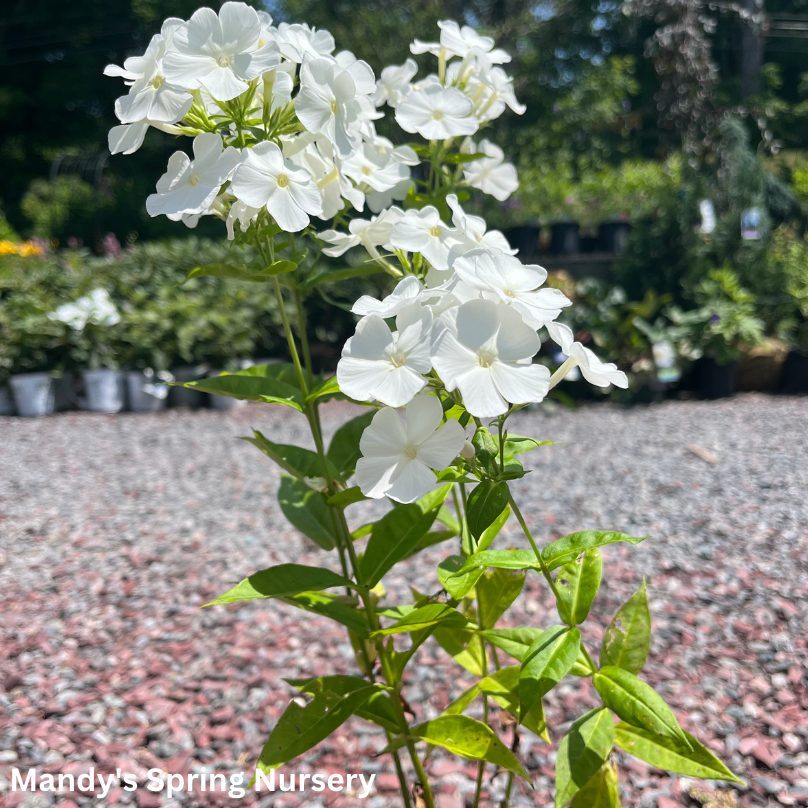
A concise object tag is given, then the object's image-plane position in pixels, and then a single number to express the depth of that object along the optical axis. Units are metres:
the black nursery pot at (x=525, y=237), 6.82
